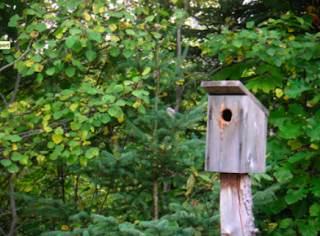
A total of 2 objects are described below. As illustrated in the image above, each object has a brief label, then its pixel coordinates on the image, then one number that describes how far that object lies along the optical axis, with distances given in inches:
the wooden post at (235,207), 198.7
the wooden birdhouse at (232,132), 192.2
